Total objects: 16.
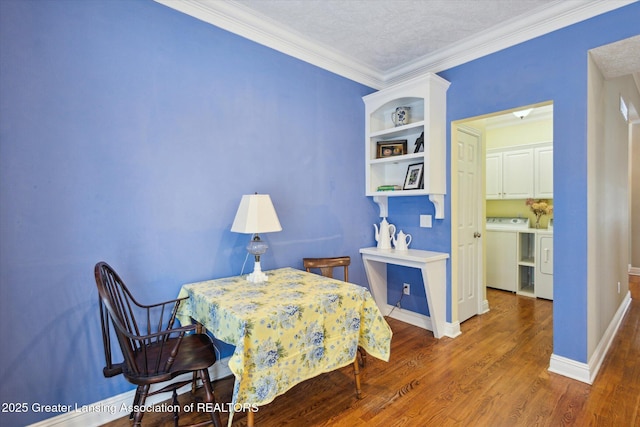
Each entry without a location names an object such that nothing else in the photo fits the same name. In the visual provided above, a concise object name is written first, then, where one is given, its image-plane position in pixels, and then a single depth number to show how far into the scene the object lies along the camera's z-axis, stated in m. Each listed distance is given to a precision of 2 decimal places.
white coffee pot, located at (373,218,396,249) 3.46
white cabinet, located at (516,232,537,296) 4.29
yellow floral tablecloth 1.55
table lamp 2.08
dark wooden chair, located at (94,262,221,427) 1.49
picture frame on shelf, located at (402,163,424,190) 3.19
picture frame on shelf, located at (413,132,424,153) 3.16
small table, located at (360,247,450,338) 2.92
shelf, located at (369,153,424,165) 3.09
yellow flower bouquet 4.41
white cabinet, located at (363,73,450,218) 2.95
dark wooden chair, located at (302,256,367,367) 2.79
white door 3.26
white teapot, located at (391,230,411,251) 3.30
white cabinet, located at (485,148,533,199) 4.58
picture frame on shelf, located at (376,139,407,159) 3.38
